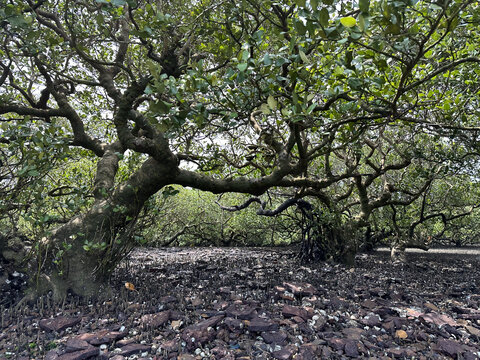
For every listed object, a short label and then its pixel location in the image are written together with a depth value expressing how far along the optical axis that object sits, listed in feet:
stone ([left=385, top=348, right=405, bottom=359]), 8.00
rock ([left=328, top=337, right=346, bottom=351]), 8.24
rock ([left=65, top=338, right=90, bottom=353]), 7.89
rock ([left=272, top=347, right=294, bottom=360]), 7.65
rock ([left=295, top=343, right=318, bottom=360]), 7.64
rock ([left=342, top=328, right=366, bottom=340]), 8.83
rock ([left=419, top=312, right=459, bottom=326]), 10.02
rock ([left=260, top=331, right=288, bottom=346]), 8.44
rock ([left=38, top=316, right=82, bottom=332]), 9.20
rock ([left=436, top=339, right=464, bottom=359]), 8.02
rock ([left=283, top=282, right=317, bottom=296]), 12.60
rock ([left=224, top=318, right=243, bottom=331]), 9.13
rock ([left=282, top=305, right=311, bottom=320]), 10.12
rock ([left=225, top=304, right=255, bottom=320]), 9.80
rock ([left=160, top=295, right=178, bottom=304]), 11.39
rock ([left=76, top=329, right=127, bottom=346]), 8.34
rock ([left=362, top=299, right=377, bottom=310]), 11.45
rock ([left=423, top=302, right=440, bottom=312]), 11.50
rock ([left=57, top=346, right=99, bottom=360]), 7.45
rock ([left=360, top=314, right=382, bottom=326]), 9.96
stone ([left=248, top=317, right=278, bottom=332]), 9.02
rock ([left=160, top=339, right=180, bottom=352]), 8.02
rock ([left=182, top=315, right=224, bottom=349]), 8.33
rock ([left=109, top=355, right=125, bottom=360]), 7.54
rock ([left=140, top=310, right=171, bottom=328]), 9.35
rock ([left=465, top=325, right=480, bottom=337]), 9.47
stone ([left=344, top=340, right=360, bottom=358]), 7.95
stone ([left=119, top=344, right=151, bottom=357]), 7.84
